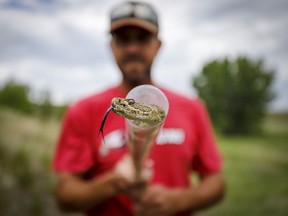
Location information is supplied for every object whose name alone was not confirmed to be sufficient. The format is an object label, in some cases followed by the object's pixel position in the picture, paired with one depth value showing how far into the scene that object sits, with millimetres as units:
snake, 453
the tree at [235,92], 9242
